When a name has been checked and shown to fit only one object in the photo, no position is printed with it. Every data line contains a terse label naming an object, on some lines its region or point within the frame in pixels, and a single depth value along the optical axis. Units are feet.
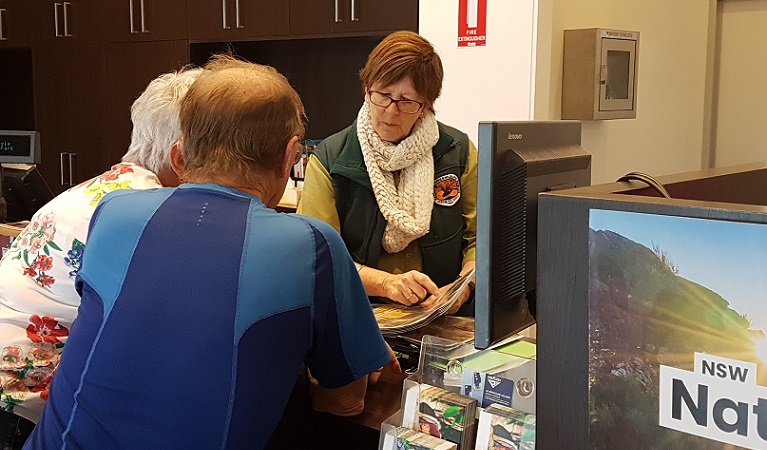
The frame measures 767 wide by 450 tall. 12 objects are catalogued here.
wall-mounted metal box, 10.71
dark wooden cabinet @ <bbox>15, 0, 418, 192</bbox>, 14.66
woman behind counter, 7.61
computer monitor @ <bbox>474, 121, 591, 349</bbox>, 4.05
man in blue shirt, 4.28
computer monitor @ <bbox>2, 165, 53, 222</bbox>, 11.55
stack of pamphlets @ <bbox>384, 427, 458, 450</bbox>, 4.20
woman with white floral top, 5.71
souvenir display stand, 4.27
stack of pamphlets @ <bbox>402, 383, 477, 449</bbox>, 4.28
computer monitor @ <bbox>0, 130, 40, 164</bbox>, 11.13
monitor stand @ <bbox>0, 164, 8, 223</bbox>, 11.31
